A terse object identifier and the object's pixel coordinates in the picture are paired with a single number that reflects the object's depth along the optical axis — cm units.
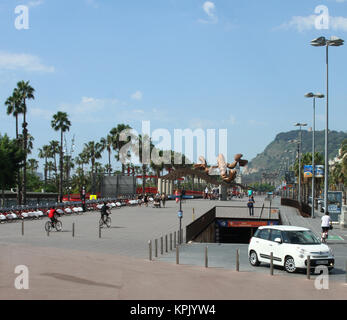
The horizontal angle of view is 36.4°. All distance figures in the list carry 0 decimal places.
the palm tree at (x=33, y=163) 14435
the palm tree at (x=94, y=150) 11006
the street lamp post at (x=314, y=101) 3956
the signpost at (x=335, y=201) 3588
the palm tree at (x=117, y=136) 8756
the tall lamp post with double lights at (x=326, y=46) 2766
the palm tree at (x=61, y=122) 7388
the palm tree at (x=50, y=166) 13990
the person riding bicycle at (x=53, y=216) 2784
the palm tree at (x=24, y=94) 6322
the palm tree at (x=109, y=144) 9165
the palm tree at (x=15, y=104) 6344
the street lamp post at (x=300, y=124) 5983
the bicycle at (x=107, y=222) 3107
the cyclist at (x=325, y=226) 2447
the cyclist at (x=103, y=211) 3055
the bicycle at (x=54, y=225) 2767
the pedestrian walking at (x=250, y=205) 4203
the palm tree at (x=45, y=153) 13438
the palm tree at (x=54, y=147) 12738
